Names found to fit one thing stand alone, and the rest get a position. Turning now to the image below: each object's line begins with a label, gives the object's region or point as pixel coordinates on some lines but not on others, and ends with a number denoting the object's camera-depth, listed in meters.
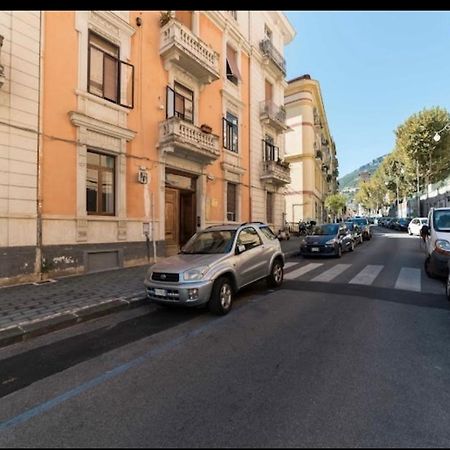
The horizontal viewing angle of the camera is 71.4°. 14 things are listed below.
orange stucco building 9.02
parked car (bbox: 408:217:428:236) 26.33
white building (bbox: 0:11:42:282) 7.84
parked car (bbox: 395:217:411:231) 36.02
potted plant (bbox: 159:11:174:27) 12.27
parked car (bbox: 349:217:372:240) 23.56
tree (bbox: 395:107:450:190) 34.69
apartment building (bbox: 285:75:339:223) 31.78
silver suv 5.57
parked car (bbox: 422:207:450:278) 7.95
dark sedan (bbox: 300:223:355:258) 13.58
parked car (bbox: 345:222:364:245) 18.75
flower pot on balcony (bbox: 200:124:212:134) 13.25
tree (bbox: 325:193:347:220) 38.16
